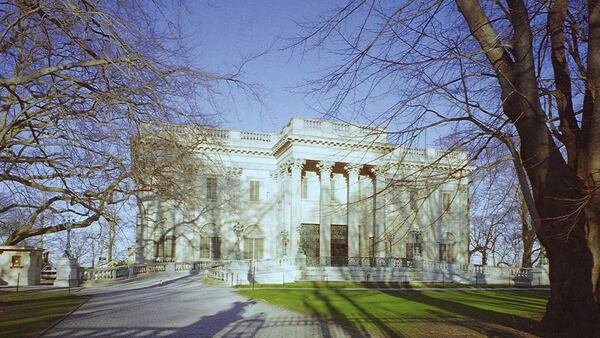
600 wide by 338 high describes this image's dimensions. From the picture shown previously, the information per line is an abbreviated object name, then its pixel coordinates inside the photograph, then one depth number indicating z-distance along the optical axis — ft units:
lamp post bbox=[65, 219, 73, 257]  87.76
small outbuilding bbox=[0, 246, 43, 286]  103.04
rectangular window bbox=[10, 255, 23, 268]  103.76
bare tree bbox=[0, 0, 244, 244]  29.94
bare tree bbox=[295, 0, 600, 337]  30.83
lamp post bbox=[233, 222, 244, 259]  118.66
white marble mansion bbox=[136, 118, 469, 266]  146.20
